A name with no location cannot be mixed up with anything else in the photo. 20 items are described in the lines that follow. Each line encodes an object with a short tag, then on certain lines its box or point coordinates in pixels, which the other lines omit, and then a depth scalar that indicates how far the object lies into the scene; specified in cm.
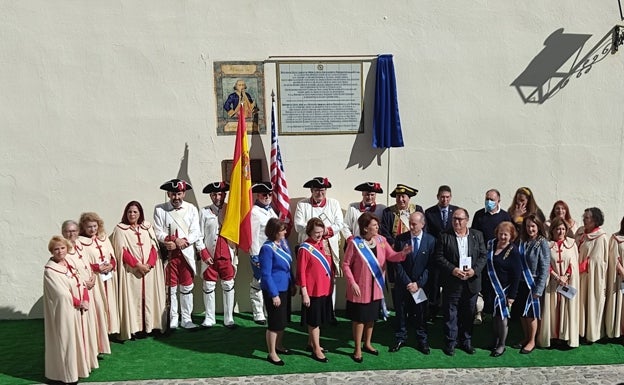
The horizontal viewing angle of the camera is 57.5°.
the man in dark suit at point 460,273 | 643
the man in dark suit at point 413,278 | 654
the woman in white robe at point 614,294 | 682
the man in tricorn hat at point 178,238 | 730
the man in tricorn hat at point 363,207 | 760
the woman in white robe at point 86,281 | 599
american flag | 779
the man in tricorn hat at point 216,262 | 754
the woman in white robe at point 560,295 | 660
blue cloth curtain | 799
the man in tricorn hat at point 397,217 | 738
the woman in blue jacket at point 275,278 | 612
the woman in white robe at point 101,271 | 645
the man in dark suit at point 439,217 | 720
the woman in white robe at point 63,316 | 572
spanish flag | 741
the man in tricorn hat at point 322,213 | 762
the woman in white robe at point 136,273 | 695
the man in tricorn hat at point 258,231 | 751
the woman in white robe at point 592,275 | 679
